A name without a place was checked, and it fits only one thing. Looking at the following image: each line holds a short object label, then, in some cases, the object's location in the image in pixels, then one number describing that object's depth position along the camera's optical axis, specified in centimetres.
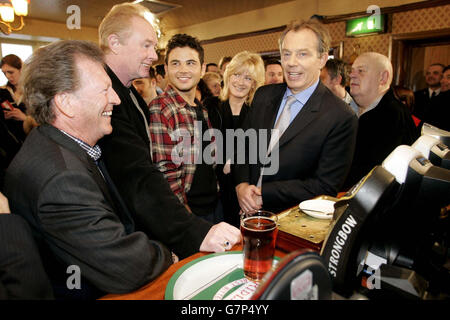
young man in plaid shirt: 190
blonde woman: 317
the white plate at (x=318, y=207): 123
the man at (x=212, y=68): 683
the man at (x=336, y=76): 353
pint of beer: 91
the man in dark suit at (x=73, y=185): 89
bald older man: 239
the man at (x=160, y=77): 466
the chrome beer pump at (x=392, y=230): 69
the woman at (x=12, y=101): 376
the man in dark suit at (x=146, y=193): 126
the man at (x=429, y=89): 548
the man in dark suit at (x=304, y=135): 176
